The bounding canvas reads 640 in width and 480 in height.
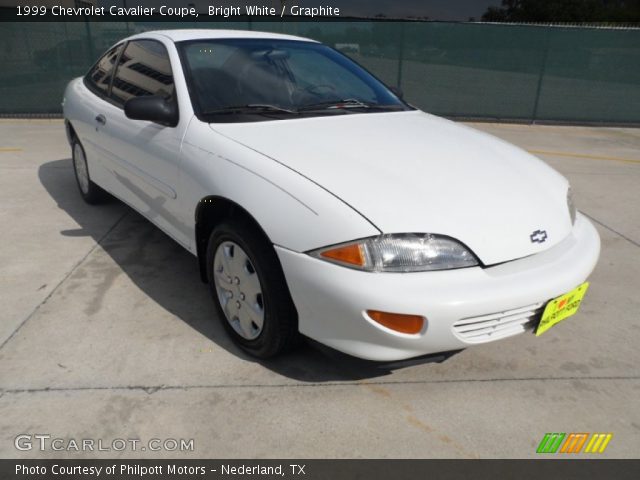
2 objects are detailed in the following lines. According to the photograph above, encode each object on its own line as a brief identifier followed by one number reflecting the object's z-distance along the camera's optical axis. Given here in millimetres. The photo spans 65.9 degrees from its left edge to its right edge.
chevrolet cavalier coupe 1946
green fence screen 9555
